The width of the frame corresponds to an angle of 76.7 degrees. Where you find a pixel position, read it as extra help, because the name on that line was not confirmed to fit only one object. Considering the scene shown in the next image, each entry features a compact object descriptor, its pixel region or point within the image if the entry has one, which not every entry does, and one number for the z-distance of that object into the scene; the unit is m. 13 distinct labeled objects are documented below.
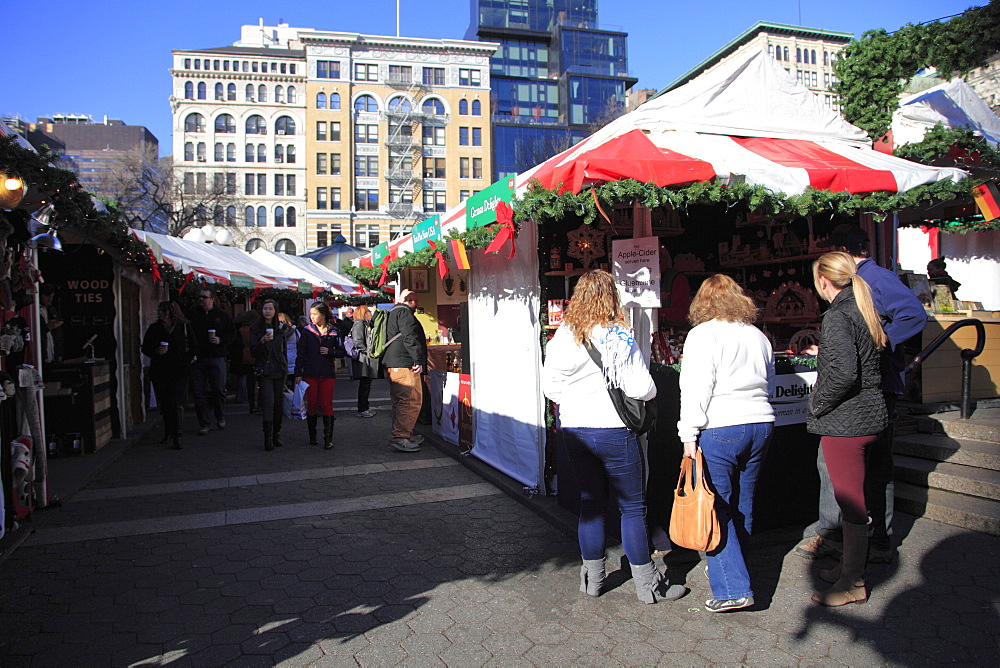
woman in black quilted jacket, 3.33
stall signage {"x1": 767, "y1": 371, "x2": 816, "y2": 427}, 4.32
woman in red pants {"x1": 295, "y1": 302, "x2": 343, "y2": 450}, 8.05
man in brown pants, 7.77
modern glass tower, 83.88
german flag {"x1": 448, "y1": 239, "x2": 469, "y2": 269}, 5.90
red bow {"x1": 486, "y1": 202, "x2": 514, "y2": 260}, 4.96
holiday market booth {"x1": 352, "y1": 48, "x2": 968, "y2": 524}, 4.37
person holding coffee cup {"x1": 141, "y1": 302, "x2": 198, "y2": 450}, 8.20
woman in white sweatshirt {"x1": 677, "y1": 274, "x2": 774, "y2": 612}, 3.24
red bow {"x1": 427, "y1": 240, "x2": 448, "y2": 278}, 6.87
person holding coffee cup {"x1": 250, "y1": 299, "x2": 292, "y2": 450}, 8.12
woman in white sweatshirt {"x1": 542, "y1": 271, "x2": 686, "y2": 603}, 3.41
